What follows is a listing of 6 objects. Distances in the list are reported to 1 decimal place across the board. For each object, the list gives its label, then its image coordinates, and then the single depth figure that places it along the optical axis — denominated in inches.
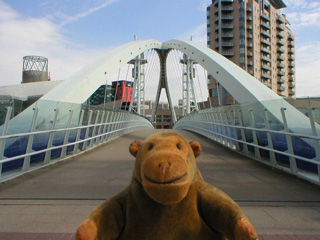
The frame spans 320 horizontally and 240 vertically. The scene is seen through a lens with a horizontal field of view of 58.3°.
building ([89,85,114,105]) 3777.1
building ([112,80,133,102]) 3801.7
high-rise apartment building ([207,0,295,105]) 2338.8
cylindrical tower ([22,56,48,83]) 1768.0
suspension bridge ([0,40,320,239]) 130.2
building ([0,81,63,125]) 1455.5
